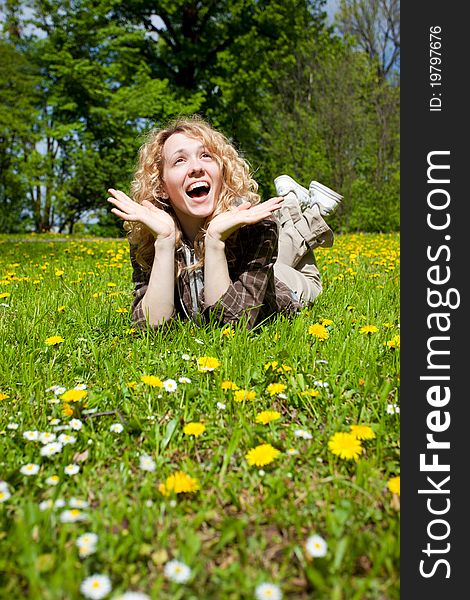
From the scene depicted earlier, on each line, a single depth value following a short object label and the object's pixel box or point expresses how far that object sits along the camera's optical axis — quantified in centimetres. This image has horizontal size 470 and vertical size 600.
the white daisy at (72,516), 112
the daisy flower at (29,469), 133
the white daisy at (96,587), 92
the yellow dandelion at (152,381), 174
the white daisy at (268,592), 92
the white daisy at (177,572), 96
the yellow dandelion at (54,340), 226
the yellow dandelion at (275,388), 171
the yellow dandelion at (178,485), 123
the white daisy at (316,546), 100
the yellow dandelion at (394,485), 122
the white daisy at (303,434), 148
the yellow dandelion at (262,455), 134
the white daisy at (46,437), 148
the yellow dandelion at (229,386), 175
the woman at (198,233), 258
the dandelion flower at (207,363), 191
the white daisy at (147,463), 134
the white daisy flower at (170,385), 177
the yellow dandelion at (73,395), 165
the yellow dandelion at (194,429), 147
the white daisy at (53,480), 128
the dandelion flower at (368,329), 237
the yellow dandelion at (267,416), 154
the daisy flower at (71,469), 134
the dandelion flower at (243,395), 168
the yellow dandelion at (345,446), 135
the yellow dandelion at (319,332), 235
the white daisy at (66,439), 146
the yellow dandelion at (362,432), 142
